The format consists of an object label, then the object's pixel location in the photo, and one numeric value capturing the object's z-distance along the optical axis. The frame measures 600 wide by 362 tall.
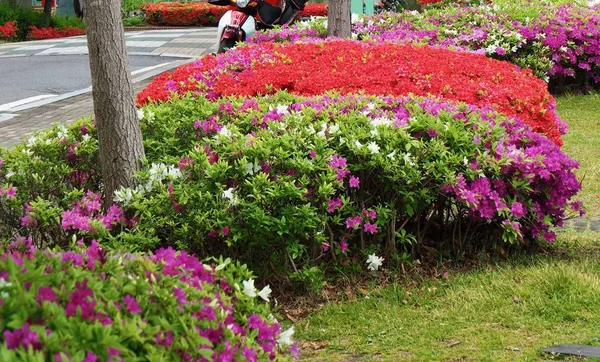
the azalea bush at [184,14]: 33.88
